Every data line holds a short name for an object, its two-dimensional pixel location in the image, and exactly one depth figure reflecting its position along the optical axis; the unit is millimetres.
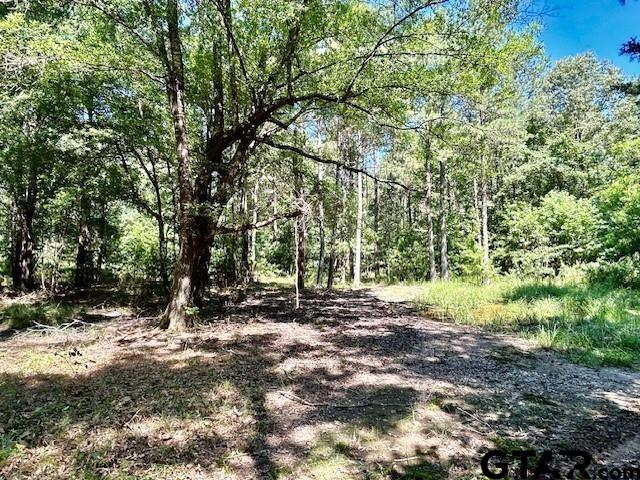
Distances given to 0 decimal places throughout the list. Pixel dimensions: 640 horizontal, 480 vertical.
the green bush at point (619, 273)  9766
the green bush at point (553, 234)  14633
